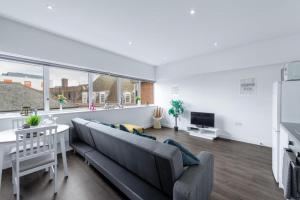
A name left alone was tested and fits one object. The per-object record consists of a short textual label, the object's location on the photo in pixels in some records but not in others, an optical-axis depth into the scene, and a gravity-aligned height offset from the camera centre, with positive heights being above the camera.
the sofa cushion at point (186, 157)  1.52 -0.68
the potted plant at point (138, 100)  5.96 -0.09
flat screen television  4.60 -0.74
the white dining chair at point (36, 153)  1.75 -0.78
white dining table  1.83 -0.57
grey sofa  1.26 -0.79
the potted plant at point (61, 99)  3.69 -0.02
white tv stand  4.41 -1.20
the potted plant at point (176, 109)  5.41 -0.45
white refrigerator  2.05 -0.11
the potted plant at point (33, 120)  2.31 -0.38
